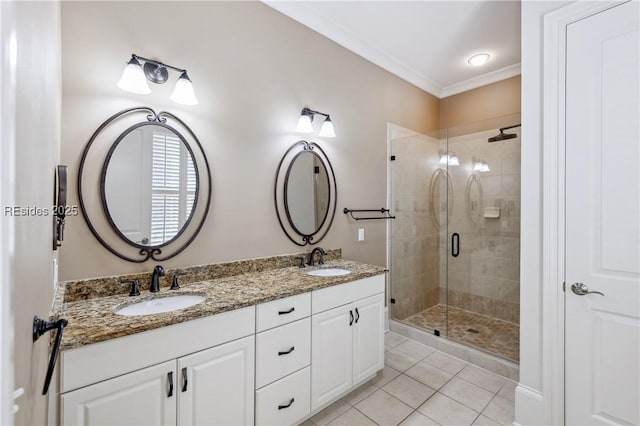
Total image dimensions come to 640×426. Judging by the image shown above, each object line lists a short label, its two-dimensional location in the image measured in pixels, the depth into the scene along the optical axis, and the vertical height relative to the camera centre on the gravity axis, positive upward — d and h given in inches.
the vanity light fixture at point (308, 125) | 89.5 +27.7
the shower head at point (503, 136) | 111.1 +29.9
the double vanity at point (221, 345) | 42.6 -24.6
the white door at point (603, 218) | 56.3 -0.9
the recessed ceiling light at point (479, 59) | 115.2 +62.4
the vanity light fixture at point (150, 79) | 59.5 +28.7
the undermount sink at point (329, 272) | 87.7 -18.2
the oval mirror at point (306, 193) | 90.4 +6.3
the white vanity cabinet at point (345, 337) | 69.2 -32.4
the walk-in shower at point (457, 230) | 113.3 -7.4
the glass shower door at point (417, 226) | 124.3 -5.8
